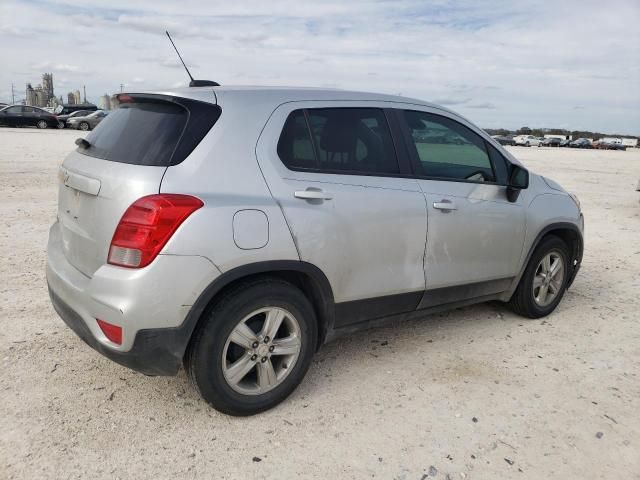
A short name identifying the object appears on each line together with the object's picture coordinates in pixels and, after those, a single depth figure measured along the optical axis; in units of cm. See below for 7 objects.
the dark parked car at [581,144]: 7131
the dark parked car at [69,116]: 3396
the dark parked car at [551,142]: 7202
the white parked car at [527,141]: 6661
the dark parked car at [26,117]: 3183
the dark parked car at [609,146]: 7045
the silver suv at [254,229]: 271
